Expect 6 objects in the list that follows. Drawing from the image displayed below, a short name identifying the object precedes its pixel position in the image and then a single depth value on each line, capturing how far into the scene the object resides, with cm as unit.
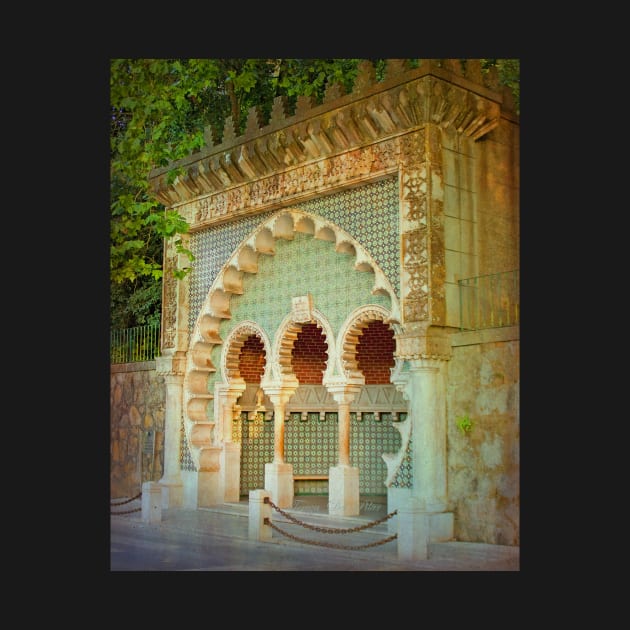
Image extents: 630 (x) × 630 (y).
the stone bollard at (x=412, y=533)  957
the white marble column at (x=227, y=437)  1398
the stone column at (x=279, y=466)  1306
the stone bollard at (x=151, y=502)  1298
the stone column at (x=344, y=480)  1205
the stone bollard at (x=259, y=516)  1138
